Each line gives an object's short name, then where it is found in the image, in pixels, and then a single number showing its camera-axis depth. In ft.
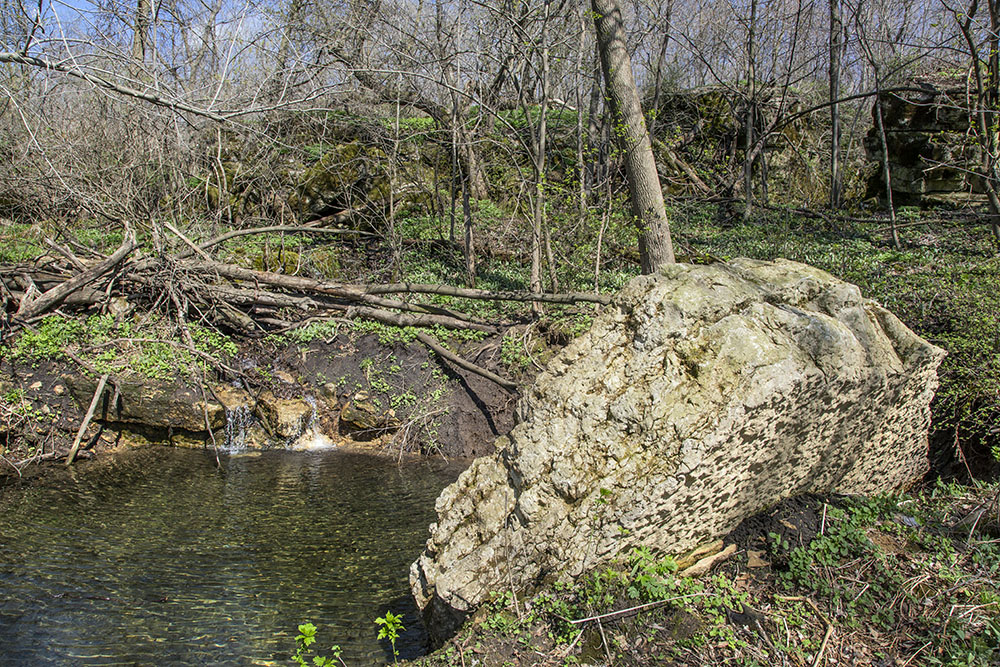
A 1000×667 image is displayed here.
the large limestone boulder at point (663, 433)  11.59
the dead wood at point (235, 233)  33.73
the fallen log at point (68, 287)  29.91
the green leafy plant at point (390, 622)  10.47
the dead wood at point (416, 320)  33.55
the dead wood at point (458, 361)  29.71
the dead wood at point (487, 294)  30.89
